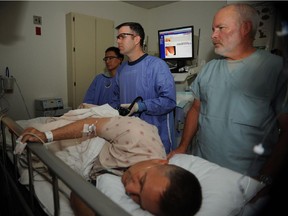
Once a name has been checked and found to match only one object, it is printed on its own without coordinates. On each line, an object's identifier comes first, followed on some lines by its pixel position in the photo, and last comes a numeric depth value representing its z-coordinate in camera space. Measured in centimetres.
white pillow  80
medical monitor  259
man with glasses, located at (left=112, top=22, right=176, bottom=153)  160
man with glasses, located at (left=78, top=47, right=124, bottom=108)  244
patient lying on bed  73
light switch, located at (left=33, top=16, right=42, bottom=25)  282
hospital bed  61
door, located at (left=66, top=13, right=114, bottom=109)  302
